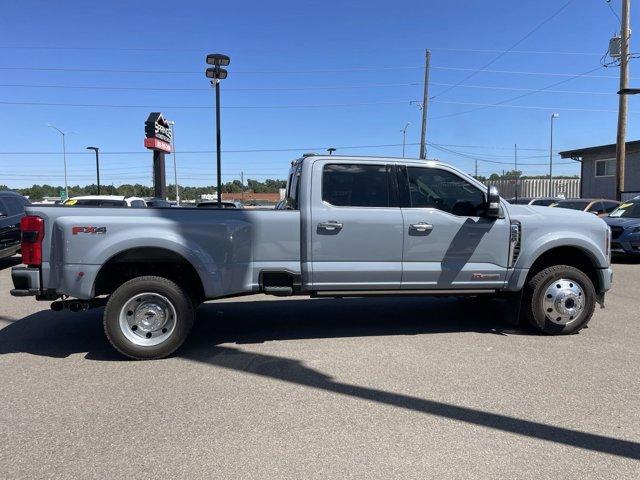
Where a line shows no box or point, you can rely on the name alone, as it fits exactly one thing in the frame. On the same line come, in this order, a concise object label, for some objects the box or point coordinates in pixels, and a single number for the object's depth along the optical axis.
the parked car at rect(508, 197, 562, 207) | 20.77
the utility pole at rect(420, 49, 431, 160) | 36.88
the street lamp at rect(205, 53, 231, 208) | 15.18
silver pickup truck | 5.05
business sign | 27.33
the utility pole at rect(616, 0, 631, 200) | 19.47
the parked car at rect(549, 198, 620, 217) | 16.72
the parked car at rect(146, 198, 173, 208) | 14.85
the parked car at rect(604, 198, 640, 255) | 12.74
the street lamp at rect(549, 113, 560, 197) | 53.37
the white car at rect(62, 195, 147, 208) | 13.73
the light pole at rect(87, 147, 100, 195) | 53.30
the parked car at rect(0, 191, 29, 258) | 11.98
